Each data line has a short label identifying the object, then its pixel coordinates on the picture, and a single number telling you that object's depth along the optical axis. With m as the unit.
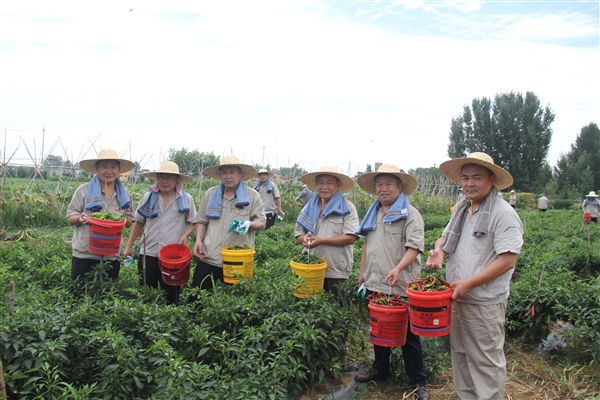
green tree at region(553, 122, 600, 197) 43.72
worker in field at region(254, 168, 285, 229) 9.05
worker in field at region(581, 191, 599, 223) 16.03
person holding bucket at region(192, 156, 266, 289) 4.39
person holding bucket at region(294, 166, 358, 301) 4.06
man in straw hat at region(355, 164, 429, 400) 3.43
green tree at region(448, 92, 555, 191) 41.31
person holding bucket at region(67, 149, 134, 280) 4.24
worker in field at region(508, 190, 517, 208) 24.77
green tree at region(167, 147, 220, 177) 26.39
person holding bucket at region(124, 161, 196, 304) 4.44
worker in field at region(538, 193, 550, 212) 26.20
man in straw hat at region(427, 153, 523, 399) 2.86
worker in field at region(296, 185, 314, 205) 11.16
